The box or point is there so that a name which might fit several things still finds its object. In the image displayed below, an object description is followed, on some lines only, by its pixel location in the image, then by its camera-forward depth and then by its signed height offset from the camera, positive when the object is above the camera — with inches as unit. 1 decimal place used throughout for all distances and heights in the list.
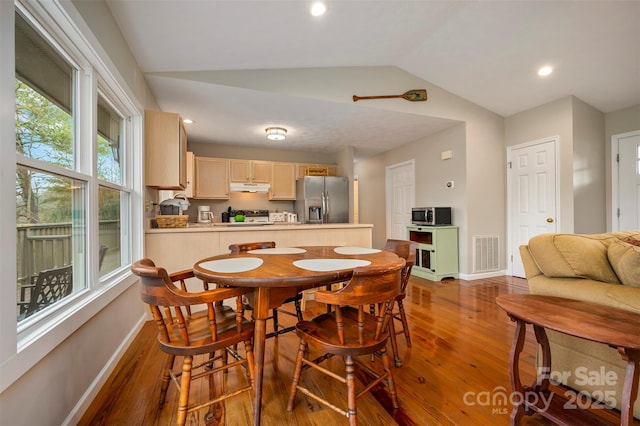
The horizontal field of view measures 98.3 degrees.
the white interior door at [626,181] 149.9 +17.4
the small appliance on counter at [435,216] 176.4 -1.8
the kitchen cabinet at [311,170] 227.9 +36.1
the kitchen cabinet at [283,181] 221.9 +26.3
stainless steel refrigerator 211.5 +11.2
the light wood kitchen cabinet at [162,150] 109.0 +25.6
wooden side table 39.7 -17.8
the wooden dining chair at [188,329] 47.8 -23.7
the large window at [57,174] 47.2 +8.3
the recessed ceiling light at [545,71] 135.4 +70.6
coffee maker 196.4 -0.1
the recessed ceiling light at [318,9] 89.9 +67.9
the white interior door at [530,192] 158.1 +12.4
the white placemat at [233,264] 58.9 -11.7
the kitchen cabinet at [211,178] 201.3 +26.4
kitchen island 110.4 -10.9
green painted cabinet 171.3 -25.3
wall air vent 173.6 -25.4
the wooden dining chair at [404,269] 76.7 -15.3
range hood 207.3 +20.4
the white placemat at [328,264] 59.8 -11.7
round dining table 51.8 -11.9
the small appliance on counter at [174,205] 123.2 +4.0
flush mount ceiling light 172.6 +50.7
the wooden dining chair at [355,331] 48.6 -24.1
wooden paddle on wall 149.4 +65.4
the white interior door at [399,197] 222.8 +14.2
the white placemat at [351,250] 82.4 -11.4
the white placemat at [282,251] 83.7 -11.6
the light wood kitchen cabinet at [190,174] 183.2 +27.2
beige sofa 54.7 -15.3
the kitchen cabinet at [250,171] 209.8 +33.2
